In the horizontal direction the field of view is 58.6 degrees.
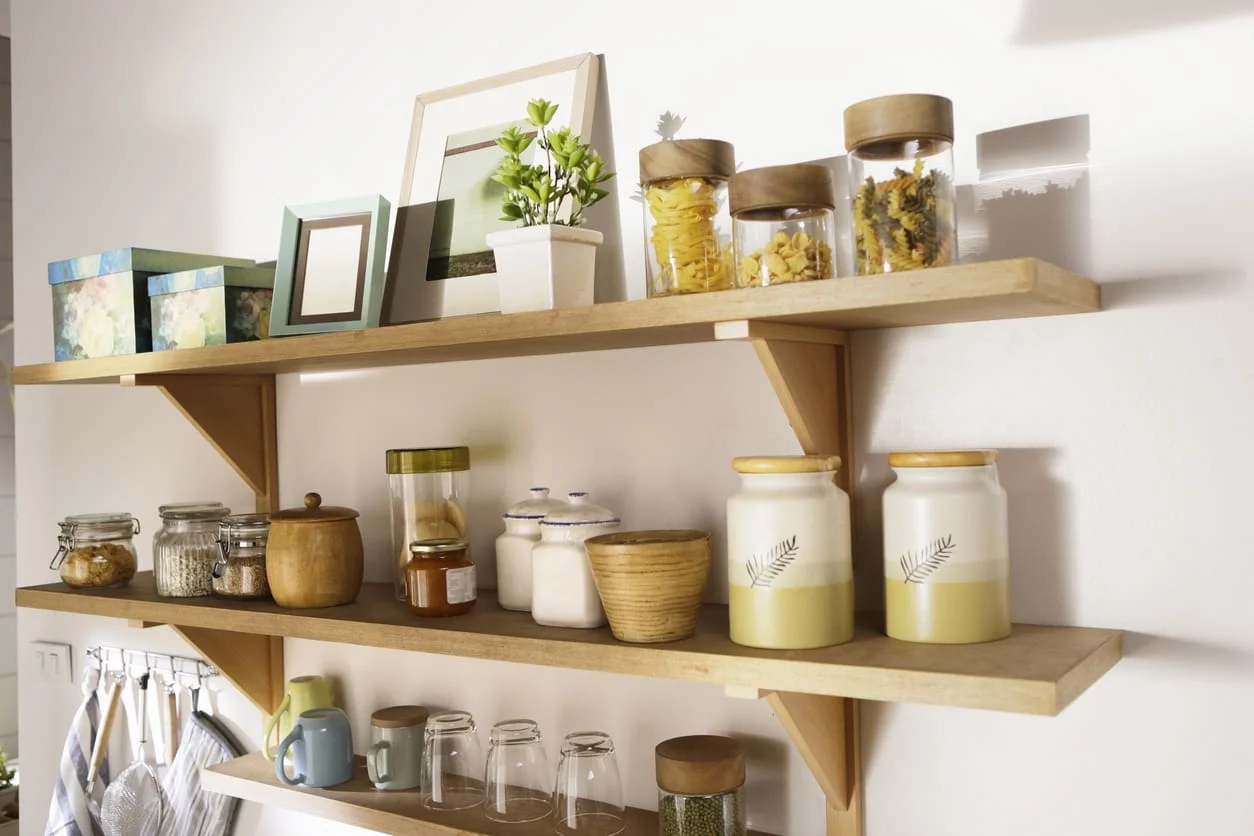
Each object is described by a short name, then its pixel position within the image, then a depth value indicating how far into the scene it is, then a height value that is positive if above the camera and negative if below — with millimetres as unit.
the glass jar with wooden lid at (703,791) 1274 -421
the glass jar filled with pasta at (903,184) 1080 +231
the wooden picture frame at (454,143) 1495 +407
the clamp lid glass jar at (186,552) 1664 -168
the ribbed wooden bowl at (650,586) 1195 -172
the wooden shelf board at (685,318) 983 +108
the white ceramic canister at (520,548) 1434 -153
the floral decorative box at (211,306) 1631 +198
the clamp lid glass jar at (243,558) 1593 -171
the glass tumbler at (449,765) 1524 -456
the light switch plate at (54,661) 2227 -435
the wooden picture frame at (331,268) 1567 +241
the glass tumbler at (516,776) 1460 -456
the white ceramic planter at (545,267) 1293 +190
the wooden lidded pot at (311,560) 1517 -169
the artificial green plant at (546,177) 1341 +305
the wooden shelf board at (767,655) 970 -235
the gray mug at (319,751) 1647 -467
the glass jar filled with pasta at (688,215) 1229 +234
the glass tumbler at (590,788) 1394 -452
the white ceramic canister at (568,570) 1298 -166
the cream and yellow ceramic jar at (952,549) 1084 -129
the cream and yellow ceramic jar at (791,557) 1116 -137
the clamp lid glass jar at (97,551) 1781 -175
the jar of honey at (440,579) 1398 -185
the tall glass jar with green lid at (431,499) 1516 -92
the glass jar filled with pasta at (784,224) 1141 +207
